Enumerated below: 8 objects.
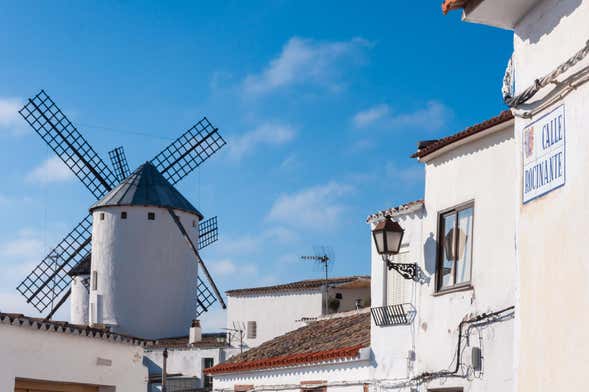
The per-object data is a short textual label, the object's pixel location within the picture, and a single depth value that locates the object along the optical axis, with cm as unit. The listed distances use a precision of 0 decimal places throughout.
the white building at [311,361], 1552
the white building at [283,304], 3272
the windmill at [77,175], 4450
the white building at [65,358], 1545
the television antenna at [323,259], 3575
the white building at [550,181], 669
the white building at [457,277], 1127
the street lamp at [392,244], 1347
